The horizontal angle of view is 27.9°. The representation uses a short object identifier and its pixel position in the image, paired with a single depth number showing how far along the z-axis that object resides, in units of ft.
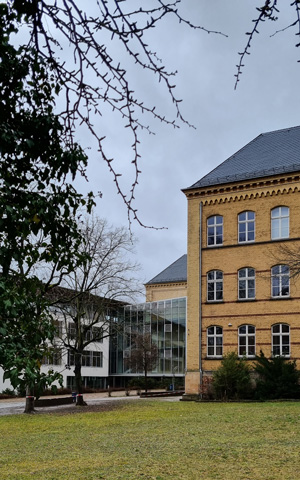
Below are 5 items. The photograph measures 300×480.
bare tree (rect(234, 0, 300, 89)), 8.97
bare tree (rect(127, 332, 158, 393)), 186.29
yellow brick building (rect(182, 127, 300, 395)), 112.88
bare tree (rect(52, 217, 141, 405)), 118.01
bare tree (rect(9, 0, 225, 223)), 10.05
